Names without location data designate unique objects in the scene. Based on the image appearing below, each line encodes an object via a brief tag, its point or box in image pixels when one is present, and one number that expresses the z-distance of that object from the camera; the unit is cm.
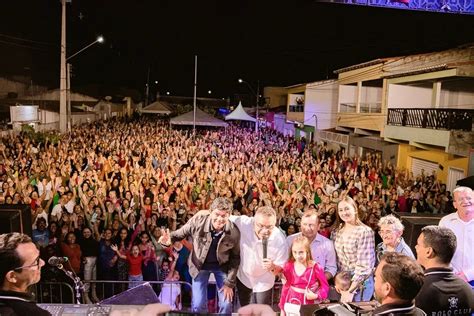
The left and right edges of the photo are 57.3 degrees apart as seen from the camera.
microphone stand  321
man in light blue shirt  431
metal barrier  534
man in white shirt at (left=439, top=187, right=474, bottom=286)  400
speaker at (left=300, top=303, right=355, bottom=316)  268
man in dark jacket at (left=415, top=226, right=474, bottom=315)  277
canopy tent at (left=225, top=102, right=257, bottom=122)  2555
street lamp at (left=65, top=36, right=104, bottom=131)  2248
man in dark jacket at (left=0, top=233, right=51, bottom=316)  229
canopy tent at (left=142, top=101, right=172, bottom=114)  3247
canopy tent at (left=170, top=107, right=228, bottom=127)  2315
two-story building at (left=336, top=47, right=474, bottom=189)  1384
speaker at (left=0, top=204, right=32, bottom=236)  411
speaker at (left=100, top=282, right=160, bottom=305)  284
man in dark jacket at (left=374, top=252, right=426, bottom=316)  239
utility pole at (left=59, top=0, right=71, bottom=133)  1880
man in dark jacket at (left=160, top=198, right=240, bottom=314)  427
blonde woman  438
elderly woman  408
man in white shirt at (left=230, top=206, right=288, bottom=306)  407
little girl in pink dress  379
